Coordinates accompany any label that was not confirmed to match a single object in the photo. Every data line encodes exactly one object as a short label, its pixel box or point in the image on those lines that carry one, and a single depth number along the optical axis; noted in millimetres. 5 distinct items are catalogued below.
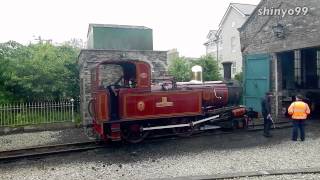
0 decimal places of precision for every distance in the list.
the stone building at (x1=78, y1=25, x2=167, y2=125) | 15023
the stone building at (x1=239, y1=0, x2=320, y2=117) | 14047
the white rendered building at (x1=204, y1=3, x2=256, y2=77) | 36906
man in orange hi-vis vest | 10680
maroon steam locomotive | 9992
